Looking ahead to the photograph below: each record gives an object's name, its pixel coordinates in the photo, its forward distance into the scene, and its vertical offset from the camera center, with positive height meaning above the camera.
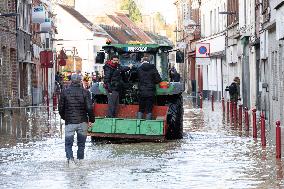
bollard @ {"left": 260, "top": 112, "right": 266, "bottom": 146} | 22.66 -1.11
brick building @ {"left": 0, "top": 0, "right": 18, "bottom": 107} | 50.53 +1.47
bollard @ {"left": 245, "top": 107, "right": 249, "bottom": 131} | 29.82 -1.12
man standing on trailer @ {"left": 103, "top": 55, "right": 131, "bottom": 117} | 25.91 +0.03
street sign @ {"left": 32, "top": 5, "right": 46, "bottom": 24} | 62.34 +4.23
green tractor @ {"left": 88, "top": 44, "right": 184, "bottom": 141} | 24.81 -0.56
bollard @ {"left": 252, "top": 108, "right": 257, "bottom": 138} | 25.59 -1.13
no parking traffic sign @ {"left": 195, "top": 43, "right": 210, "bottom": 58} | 47.56 +1.53
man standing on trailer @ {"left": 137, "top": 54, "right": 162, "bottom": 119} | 25.61 -0.04
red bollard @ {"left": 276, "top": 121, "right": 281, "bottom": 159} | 19.56 -1.10
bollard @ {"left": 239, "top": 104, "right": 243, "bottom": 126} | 32.08 -1.04
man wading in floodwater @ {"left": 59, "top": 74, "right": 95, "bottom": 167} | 19.34 -0.53
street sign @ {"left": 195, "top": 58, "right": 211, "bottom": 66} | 48.00 +1.02
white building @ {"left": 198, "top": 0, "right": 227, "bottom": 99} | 66.69 +2.80
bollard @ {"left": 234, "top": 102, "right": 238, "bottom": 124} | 34.78 -1.15
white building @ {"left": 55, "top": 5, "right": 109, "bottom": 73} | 113.81 +5.47
